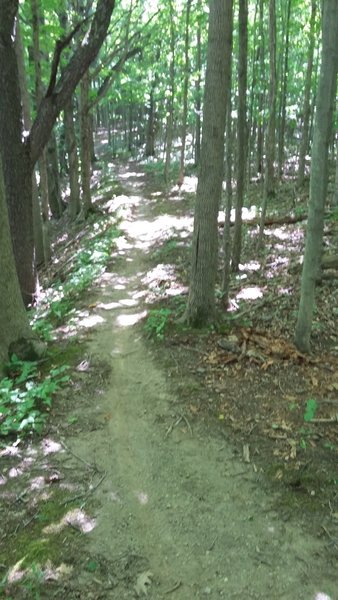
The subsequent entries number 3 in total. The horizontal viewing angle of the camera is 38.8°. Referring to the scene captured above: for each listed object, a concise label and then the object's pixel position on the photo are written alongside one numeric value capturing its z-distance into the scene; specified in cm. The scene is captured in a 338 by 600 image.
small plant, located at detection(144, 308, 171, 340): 744
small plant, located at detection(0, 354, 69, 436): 530
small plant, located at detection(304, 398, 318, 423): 530
